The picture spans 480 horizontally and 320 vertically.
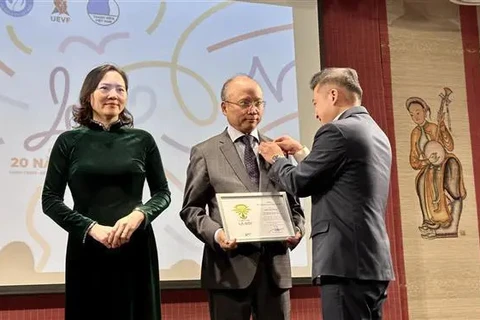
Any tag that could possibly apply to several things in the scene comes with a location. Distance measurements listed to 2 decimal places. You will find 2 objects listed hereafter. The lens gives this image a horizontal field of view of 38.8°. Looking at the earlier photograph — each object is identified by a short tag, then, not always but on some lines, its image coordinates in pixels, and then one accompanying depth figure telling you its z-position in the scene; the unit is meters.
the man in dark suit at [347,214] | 2.03
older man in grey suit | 2.21
